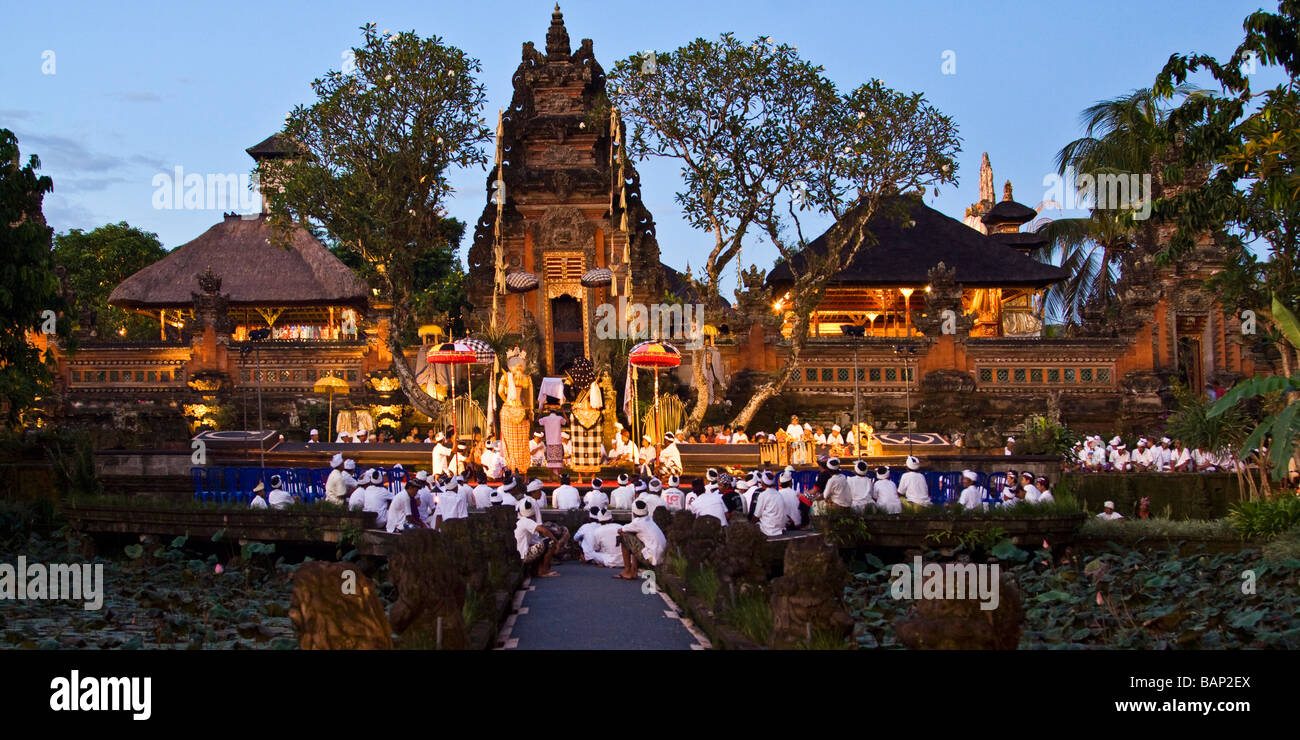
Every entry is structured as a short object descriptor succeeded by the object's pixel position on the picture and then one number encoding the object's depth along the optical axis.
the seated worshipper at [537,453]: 25.64
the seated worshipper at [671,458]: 23.33
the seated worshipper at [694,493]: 18.58
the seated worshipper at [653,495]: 17.30
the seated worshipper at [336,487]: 18.02
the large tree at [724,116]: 27.55
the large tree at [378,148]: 29.42
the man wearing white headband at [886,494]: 16.70
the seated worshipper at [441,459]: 22.98
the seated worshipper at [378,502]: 16.81
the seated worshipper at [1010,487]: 17.28
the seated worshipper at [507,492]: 18.11
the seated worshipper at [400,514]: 16.09
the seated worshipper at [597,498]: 18.33
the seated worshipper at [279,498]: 17.65
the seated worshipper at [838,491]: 16.23
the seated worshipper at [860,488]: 16.97
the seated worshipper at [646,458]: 23.66
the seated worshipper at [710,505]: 16.59
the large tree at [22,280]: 17.98
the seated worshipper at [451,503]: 16.50
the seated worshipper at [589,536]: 17.34
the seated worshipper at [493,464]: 22.66
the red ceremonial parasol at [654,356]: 25.55
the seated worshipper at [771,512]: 16.06
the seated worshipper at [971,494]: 17.78
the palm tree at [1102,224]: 36.72
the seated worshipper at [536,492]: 17.94
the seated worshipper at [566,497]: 19.72
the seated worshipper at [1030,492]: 18.16
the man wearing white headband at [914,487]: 17.80
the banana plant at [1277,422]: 13.49
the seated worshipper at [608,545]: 17.02
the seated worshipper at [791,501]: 17.28
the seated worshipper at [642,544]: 15.66
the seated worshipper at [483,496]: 18.73
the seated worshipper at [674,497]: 18.36
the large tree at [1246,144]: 15.41
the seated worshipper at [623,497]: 19.31
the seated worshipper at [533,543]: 15.70
